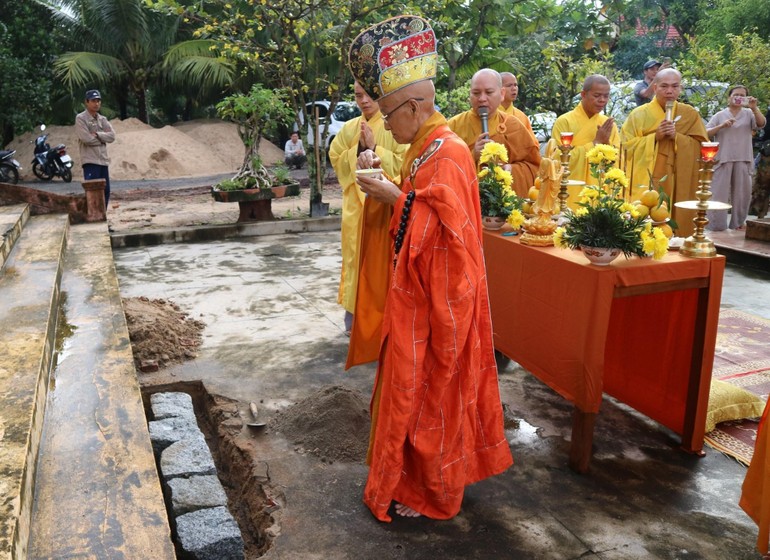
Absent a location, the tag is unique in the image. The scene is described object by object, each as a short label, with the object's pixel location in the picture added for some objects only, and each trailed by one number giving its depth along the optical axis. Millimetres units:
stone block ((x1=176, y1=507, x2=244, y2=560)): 2357
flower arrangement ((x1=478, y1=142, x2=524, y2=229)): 3672
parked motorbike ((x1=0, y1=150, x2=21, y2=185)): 13961
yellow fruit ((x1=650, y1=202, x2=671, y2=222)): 3113
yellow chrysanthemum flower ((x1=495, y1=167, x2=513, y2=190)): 3748
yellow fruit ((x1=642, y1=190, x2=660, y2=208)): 3082
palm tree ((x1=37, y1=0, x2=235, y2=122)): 16234
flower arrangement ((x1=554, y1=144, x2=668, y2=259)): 2834
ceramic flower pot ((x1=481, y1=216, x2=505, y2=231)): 3703
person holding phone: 8398
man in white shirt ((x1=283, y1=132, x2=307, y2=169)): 17812
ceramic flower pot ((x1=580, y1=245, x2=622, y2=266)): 2824
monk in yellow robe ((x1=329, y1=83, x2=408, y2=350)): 4193
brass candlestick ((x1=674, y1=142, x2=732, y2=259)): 3016
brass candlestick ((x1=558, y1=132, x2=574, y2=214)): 3759
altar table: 2863
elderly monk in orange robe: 2391
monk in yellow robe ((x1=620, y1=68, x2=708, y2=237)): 5750
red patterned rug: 3252
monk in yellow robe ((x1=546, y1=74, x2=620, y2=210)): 5473
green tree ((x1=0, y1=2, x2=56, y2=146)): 15383
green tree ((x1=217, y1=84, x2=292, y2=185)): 9133
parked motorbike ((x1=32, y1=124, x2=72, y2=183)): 14883
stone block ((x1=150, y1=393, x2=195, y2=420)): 3340
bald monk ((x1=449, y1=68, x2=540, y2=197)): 4691
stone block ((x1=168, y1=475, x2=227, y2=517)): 2586
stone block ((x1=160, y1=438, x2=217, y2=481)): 2799
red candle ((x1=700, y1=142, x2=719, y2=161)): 3068
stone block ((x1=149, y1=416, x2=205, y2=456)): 3068
